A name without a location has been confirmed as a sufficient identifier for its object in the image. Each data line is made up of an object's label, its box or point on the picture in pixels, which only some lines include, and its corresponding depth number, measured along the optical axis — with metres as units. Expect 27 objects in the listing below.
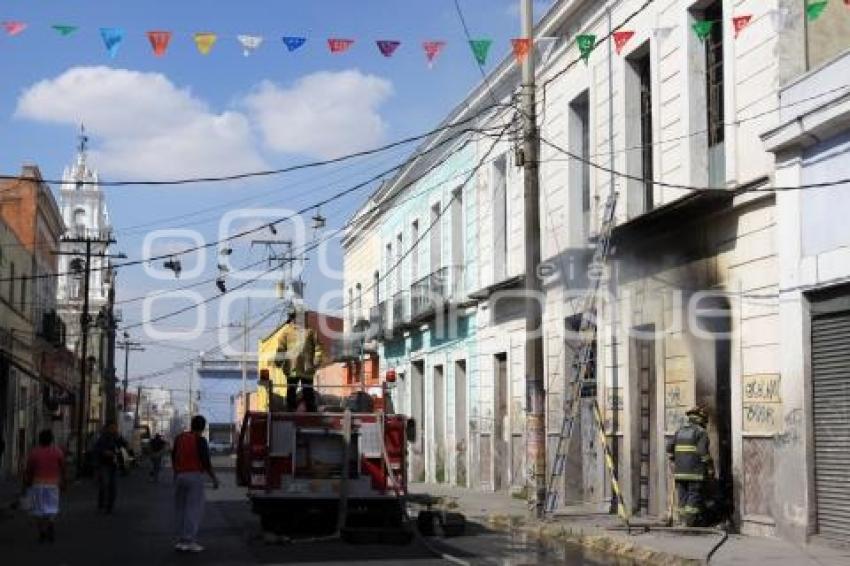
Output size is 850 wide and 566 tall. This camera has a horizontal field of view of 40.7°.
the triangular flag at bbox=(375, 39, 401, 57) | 15.06
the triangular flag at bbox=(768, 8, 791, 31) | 14.52
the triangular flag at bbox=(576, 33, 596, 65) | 16.80
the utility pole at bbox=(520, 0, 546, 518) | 17.94
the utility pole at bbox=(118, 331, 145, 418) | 89.44
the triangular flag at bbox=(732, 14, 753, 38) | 14.48
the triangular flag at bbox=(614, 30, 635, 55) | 17.66
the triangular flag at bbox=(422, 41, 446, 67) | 15.30
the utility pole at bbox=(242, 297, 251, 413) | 64.16
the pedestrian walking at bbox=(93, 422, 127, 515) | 21.41
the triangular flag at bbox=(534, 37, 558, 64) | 22.52
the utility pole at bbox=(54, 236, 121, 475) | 46.24
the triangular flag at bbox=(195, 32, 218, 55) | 14.66
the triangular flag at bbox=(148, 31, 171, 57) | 14.58
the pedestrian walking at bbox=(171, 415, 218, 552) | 13.65
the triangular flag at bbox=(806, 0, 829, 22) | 12.59
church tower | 63.76
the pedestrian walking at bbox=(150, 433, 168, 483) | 38.75
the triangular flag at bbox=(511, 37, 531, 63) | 16.83
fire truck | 14.70
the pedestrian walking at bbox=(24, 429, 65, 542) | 15.19
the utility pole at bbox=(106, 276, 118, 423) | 56.50
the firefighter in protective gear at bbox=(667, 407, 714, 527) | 15.29
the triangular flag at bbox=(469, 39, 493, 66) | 15.00
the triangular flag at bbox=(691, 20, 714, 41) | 15.44
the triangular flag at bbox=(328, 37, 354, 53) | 14.84
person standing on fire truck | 15.84
